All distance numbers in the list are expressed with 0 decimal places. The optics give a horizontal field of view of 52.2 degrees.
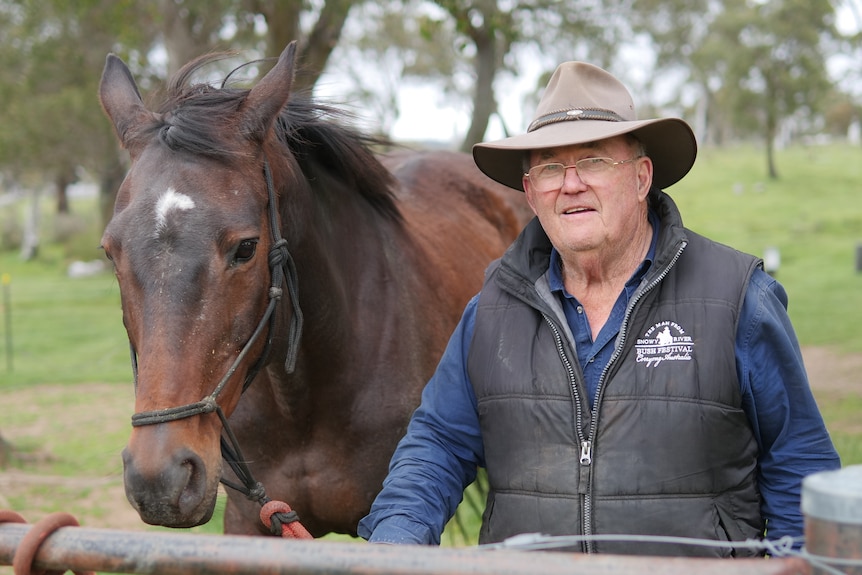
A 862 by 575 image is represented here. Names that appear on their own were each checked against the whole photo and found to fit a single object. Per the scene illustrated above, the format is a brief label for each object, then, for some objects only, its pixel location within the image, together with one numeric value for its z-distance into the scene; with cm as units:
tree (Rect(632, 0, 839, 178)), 3059
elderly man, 210
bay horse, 219
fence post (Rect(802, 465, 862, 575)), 108
